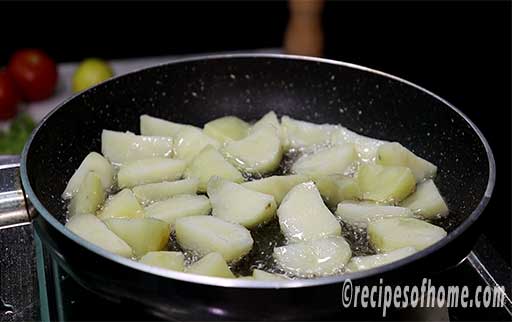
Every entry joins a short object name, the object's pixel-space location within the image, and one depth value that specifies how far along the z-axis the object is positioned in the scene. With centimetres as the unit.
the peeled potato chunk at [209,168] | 84
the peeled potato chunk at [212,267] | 73
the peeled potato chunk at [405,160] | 84
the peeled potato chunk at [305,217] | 78
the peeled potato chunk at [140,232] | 76
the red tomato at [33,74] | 126
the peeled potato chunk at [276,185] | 81
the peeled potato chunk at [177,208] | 79
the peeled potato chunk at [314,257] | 75
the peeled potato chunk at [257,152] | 86
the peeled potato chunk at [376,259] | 75
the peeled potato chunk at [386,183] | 82
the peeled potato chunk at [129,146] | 87
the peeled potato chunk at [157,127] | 89
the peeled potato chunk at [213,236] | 76
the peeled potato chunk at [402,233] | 76
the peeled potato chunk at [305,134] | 89
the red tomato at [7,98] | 123
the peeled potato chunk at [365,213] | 80
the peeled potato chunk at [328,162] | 85
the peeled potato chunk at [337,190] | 82
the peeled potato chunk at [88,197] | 80
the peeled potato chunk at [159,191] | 83
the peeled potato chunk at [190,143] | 87
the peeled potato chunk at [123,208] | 80
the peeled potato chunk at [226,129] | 88
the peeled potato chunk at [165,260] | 74
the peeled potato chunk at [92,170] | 83
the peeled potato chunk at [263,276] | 73
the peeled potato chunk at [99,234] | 75
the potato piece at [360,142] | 87
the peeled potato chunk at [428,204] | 81
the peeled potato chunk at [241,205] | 79
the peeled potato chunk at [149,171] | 84
